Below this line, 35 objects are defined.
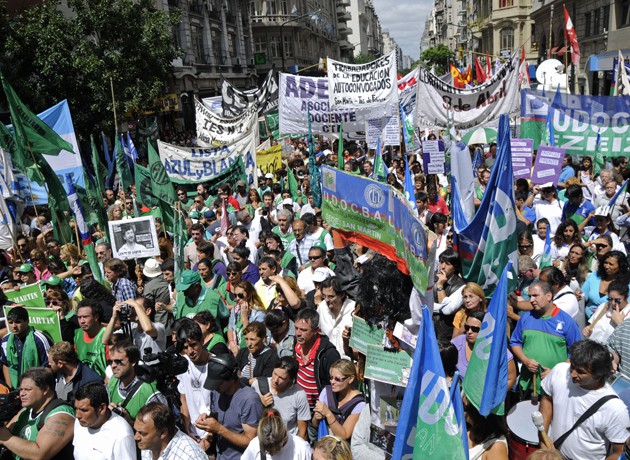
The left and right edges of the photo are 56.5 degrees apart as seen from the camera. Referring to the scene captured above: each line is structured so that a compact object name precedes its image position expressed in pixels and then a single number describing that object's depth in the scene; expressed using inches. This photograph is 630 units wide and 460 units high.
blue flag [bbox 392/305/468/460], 121.0
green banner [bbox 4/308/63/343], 213.2
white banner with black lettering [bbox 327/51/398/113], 511.8
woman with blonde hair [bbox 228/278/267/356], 210.2
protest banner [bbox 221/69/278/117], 612.7
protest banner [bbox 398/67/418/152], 531.9
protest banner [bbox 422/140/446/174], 394.9
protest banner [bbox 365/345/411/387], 145.2
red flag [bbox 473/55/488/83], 762.7
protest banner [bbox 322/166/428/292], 139.5
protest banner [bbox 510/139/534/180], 359.6
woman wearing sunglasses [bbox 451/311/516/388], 165.8
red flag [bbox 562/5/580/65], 707.4
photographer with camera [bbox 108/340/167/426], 162.9
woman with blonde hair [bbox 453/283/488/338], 182.1
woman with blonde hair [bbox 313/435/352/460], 125.3
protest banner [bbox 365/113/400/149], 504.7
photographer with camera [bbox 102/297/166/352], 202.8
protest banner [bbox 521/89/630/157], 370.6
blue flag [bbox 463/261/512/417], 136.6
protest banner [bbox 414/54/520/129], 462.9
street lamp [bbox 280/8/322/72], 2271.4
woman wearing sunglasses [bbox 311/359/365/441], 150.6
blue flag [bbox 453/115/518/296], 193.2
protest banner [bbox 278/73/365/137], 545.0
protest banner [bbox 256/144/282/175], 512.4
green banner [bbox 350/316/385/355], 154.1
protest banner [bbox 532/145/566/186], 356.2
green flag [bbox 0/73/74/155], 332.8
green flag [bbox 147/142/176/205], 349.1
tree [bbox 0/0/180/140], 674.2
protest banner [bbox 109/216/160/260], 291.9
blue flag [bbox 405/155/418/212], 328.2
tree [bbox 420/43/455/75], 3201.3
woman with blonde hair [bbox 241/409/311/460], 131.3
